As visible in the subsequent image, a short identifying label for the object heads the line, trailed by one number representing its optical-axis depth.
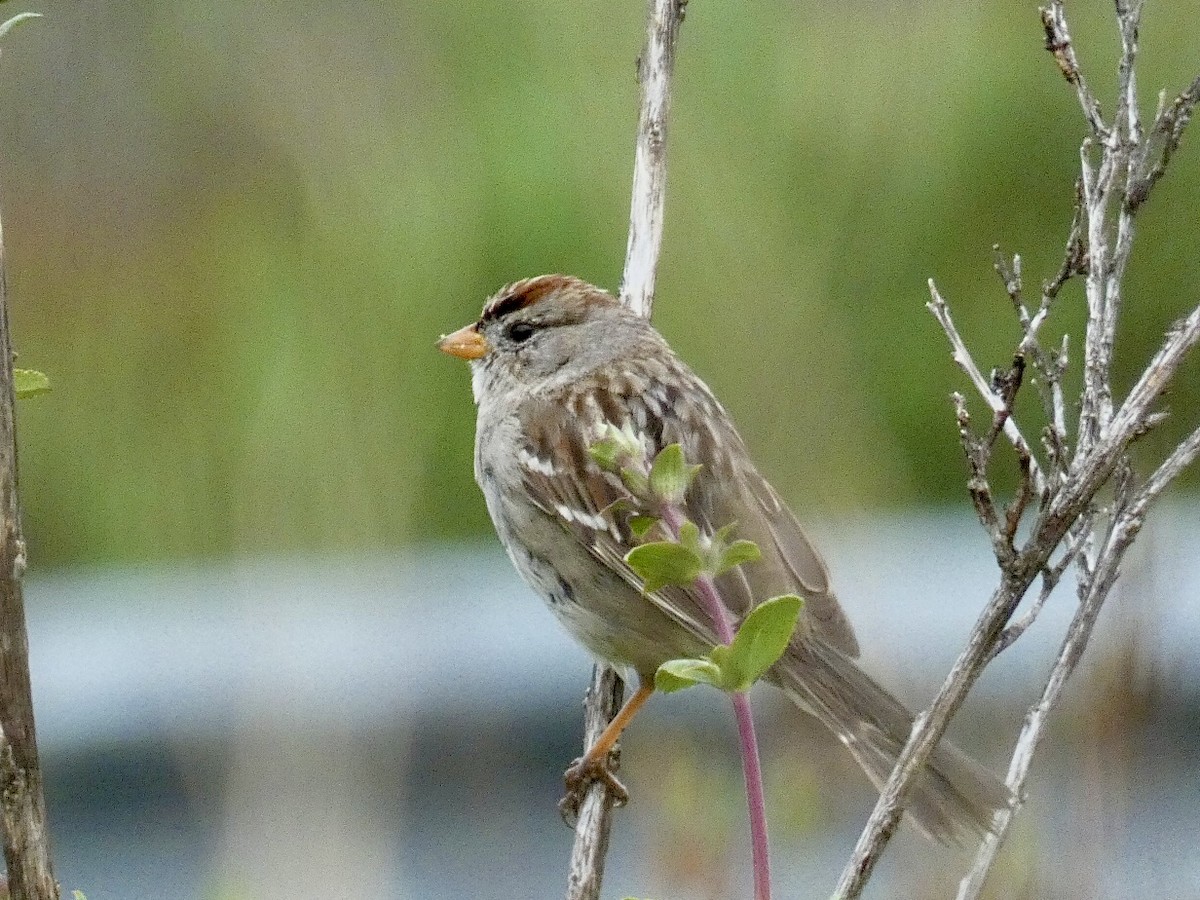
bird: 4.77
